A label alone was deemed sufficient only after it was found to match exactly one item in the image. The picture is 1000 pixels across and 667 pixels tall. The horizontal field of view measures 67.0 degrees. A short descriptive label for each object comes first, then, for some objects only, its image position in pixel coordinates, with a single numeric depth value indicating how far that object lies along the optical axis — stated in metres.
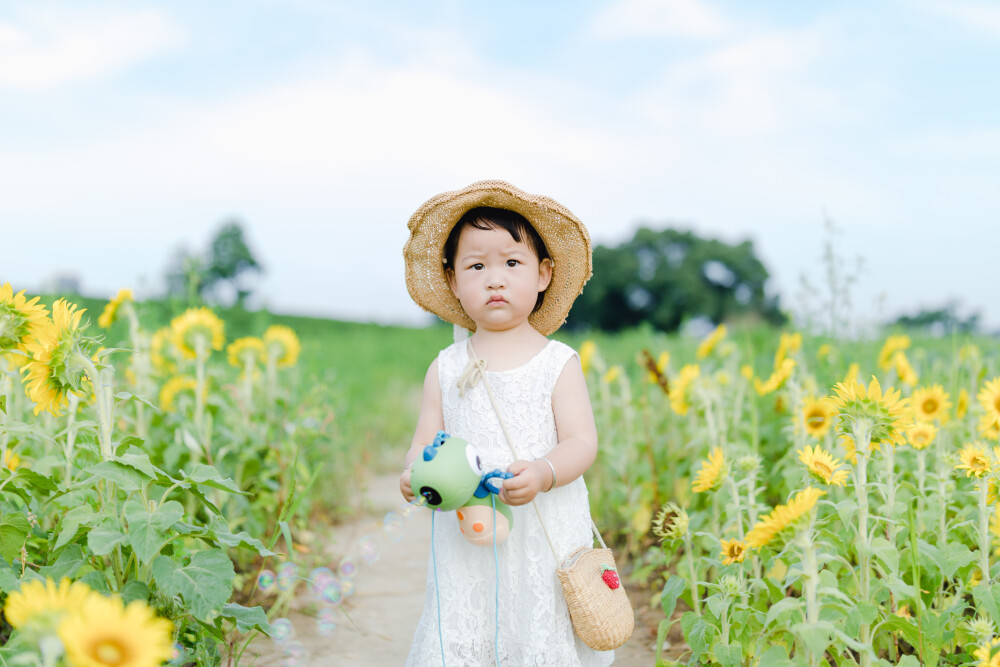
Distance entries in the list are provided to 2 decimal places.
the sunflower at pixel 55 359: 1.60
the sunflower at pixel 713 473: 1.98
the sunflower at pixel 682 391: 2.91
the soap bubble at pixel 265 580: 2.16
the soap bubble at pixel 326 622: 2.53
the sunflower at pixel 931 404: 2.55
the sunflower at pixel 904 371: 3.01
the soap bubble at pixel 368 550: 2.07
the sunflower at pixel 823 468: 1.65
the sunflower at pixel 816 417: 2.58
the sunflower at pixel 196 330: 2.93
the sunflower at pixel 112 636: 0.96
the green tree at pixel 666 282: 35.66
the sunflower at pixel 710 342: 3.68
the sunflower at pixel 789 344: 3.28
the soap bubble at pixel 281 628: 2.19
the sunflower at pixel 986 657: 1.43
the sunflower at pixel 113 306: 2.75
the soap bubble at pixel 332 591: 2.25
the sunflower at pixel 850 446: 1.84
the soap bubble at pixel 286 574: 2.20
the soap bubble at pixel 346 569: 2.56
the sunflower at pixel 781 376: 2.67
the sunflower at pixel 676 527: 1.94
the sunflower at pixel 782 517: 1.34
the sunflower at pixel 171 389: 3.05
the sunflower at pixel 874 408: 1.72
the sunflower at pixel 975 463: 1.84
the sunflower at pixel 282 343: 3.63
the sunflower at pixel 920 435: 2.18
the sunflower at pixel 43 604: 0.99
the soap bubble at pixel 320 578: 2.31
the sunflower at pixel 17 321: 1.61
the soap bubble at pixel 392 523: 1.81
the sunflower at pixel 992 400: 2.16
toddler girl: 2.00
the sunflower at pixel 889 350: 3.60
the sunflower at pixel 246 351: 3.51
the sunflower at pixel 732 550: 1.78
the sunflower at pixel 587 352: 3.93
